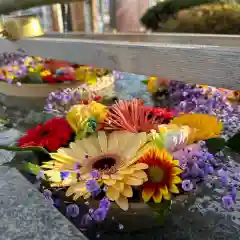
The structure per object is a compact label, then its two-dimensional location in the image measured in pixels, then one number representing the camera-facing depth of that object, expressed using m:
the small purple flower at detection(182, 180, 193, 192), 0.36
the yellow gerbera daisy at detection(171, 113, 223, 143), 0.45
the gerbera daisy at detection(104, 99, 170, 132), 0.46
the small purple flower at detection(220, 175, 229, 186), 0.37
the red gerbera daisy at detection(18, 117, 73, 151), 0.47
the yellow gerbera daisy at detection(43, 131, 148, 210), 0.36
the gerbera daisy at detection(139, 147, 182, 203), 0.36
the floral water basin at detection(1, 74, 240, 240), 0.36
